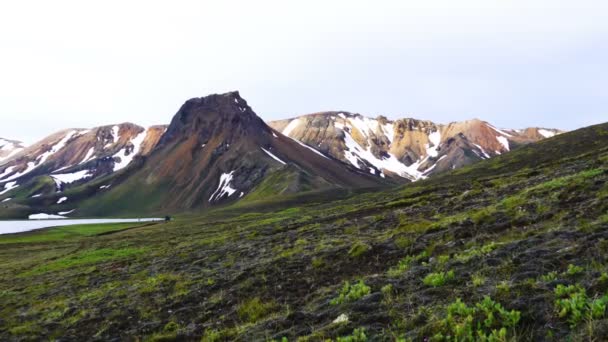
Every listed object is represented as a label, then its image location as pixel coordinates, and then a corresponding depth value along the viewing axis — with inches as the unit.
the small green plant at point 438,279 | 545.3
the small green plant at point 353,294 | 583.9
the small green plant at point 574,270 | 458.3
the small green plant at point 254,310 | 649.0
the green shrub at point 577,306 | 354.0
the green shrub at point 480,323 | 370.2
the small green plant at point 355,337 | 428.1
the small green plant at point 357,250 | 905.5
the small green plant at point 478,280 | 501.7
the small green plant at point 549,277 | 460.3
